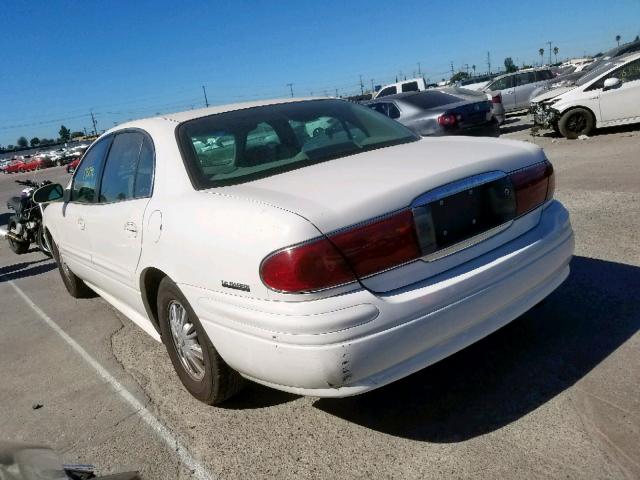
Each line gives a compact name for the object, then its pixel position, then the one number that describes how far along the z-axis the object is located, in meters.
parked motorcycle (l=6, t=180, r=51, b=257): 8.25
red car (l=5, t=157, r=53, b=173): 46.92
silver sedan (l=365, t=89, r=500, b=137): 10.32
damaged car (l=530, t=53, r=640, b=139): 10.38
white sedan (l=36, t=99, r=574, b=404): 2.13
